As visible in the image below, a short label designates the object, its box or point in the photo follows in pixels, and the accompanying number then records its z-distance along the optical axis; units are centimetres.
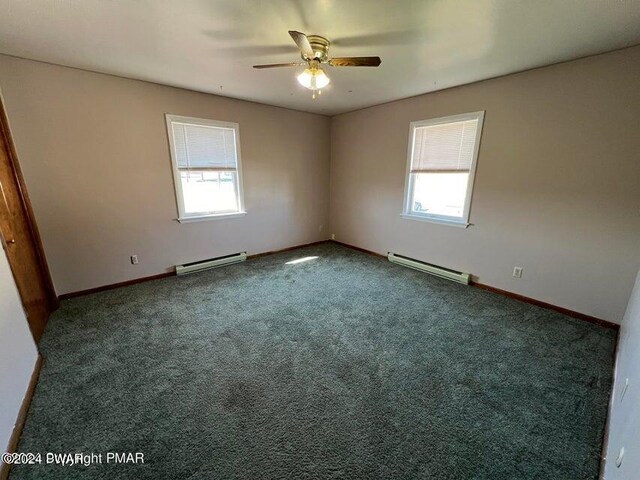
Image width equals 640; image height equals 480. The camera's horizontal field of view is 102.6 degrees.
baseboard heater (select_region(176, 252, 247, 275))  364
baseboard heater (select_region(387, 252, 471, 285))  341
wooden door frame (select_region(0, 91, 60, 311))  236
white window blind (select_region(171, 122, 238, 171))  340
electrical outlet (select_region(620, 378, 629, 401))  138
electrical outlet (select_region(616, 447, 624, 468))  108
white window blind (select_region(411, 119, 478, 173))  320
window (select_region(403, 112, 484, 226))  321
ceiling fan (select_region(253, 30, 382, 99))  190
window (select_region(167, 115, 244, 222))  340
